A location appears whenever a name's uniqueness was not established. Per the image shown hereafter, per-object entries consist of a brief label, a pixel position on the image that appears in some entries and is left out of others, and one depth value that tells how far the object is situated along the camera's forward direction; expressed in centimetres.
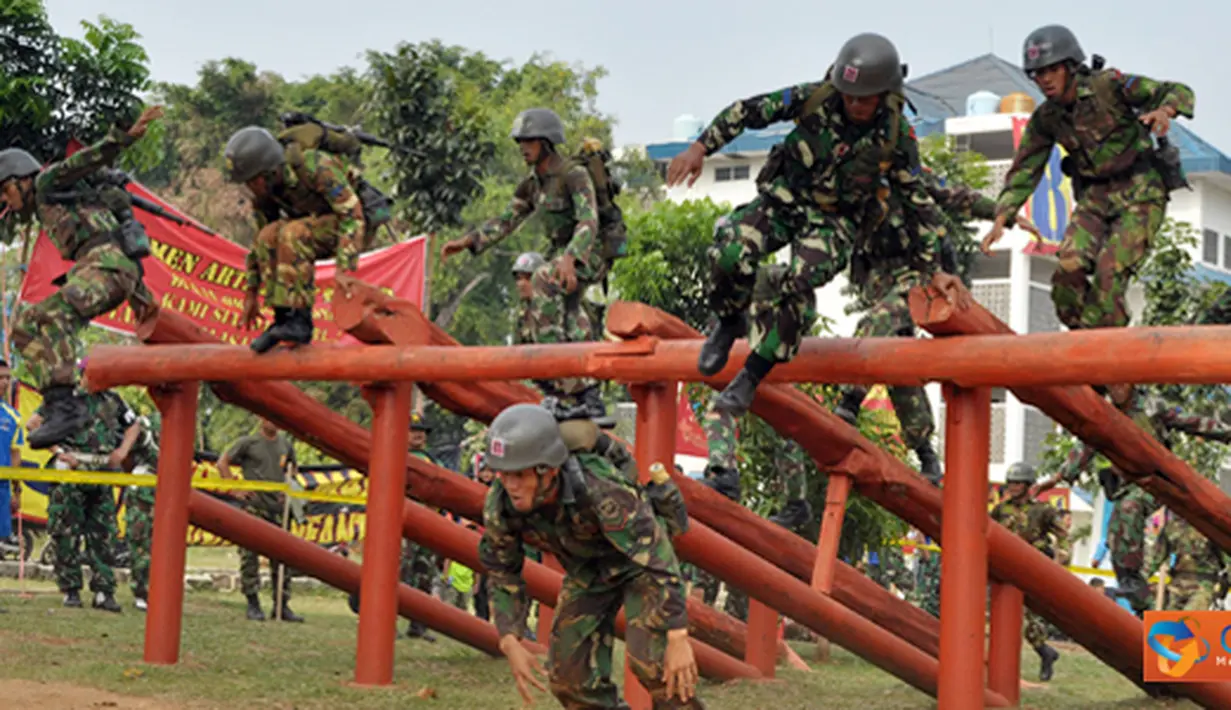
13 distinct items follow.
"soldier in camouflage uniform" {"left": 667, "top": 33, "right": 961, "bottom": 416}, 833
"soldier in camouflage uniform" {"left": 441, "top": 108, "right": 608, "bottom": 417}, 1138
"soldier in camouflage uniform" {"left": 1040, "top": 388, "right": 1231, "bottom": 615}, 1284
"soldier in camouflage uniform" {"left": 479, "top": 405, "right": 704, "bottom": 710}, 693
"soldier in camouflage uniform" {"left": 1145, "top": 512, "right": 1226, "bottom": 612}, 1518
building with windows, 4166
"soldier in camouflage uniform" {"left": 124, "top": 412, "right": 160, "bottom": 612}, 1422
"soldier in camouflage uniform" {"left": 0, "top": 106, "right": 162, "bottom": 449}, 1141
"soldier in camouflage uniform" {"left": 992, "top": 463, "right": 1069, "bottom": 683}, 1546
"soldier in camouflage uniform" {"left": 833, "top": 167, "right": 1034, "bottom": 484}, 895
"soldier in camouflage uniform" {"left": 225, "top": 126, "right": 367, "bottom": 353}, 1055
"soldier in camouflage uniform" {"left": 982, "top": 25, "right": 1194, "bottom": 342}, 914
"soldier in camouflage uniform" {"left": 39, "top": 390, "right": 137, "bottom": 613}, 1377
